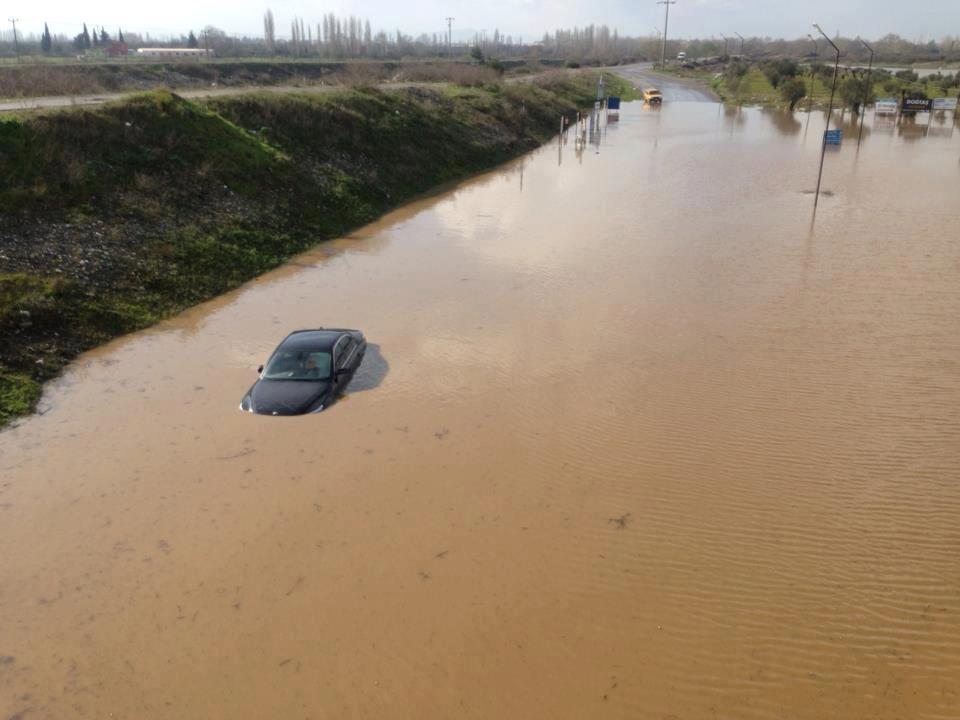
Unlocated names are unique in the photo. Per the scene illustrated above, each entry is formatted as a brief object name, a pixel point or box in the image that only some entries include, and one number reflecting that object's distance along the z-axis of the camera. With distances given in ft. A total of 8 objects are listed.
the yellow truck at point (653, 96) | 279.28
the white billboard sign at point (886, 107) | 217.97
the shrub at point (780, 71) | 303.25
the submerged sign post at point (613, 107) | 228.84
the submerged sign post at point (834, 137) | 154.40
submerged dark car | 43.88
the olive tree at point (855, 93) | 229.86
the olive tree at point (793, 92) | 249.96
